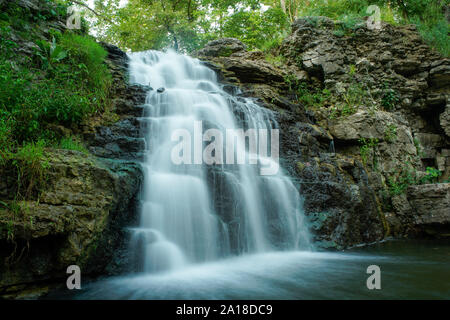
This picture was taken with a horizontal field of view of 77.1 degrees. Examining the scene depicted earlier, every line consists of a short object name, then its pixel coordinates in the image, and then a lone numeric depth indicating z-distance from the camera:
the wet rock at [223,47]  10.55
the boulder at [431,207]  6.17
